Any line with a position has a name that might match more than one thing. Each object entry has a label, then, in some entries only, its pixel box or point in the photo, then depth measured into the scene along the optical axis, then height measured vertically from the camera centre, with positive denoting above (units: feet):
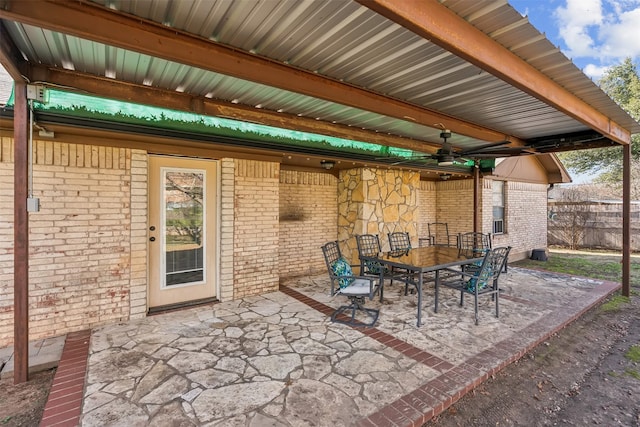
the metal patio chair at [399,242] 16.86 -1.91
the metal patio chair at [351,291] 12.32 -3.23
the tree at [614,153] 40.68 +9.00
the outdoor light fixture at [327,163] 18.83 +3.20
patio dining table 12.42 -2.14
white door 13.89 -0.86
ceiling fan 14.21 +3.22
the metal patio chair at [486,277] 12.73 -2.80
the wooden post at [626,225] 17.90 -0.65
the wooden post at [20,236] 8.43 -0.66
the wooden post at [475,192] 23.52 +1.72
